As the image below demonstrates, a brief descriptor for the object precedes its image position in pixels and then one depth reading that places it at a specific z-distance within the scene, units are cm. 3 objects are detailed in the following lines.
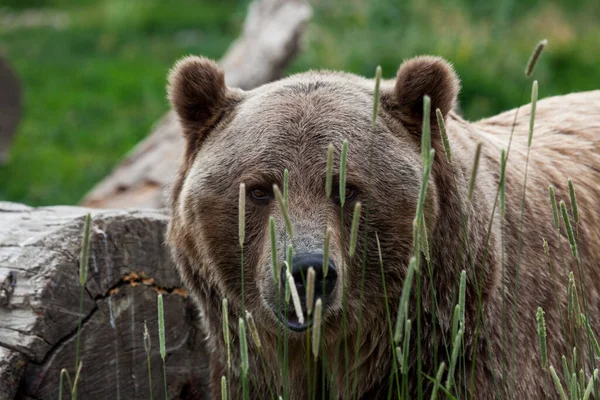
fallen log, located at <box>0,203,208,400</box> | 732
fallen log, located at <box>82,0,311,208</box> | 1284
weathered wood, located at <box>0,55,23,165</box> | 1886
